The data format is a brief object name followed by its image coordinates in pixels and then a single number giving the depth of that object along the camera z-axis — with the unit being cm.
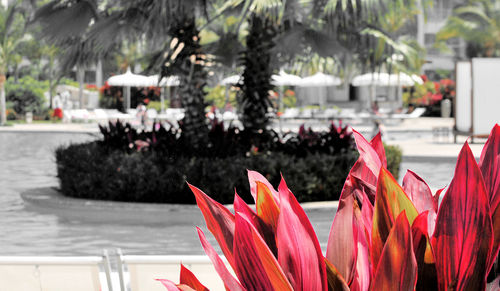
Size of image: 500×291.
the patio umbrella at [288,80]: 4334
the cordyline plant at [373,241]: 180
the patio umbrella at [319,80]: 4703
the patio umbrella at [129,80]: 4603
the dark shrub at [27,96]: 5284
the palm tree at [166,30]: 1472
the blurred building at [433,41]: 7344
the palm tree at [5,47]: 4656
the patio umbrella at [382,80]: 4100
